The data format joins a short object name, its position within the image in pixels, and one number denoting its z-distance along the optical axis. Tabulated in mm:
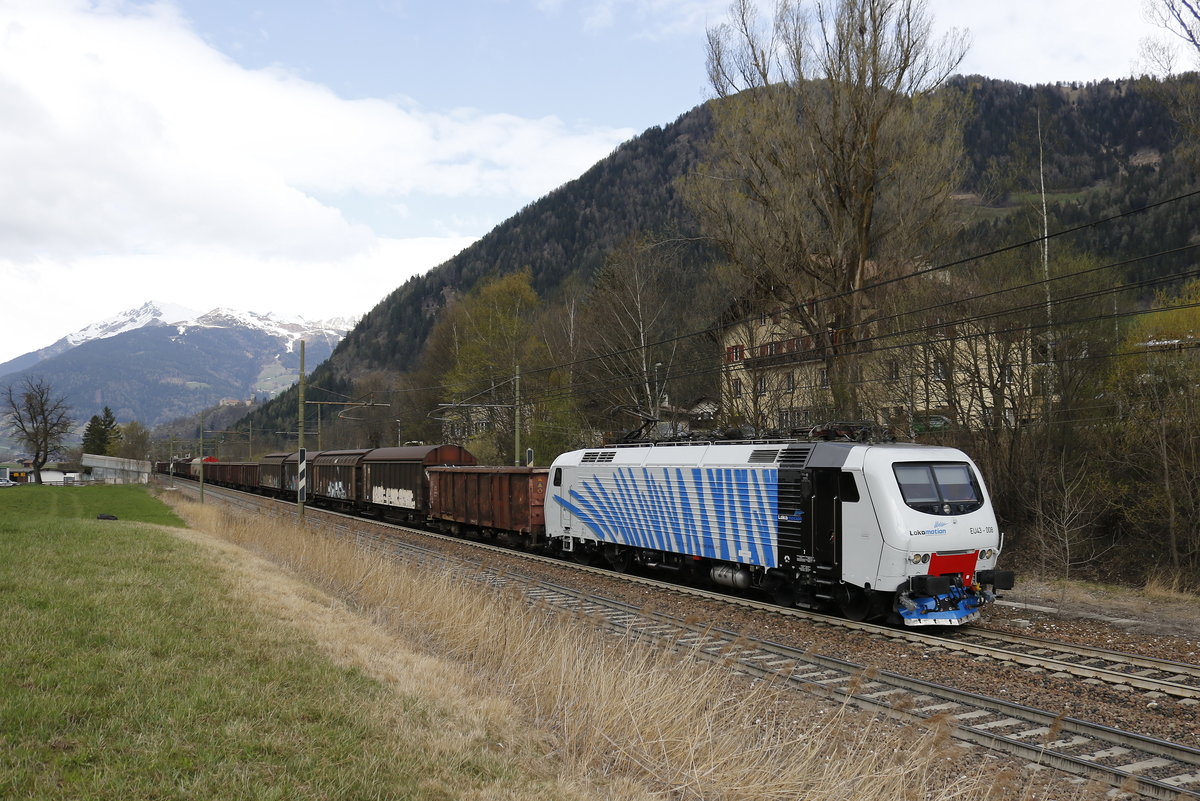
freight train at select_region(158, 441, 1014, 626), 12352
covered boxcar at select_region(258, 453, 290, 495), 50000
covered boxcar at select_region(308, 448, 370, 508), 38994
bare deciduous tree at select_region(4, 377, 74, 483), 76375
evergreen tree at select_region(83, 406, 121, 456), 131250
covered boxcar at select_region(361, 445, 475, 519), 32156
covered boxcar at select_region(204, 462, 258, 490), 61844
